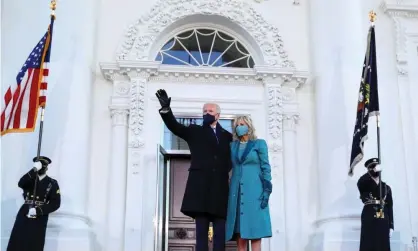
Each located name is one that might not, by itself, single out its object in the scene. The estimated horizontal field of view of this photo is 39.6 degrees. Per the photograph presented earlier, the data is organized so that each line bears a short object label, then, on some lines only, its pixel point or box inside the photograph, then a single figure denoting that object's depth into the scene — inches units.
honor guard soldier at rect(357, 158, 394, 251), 285.1
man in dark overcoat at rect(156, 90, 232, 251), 215.5
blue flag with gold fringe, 300.5
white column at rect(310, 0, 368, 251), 330.6
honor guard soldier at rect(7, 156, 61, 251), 271.7
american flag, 283.1
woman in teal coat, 216.5
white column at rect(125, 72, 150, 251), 339.6
